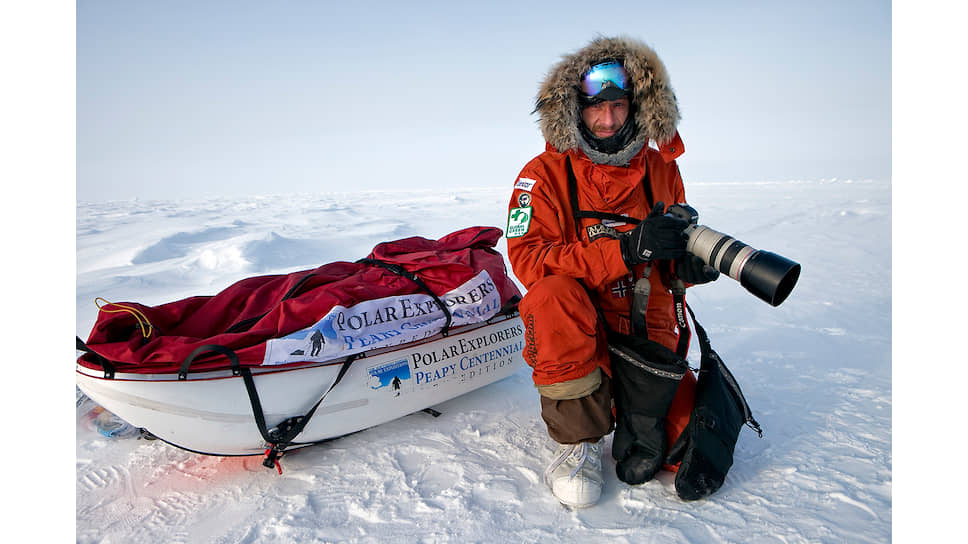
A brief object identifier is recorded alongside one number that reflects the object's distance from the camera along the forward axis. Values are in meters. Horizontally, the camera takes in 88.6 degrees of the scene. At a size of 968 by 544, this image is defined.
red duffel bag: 1.96
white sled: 1.91
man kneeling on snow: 1.92
